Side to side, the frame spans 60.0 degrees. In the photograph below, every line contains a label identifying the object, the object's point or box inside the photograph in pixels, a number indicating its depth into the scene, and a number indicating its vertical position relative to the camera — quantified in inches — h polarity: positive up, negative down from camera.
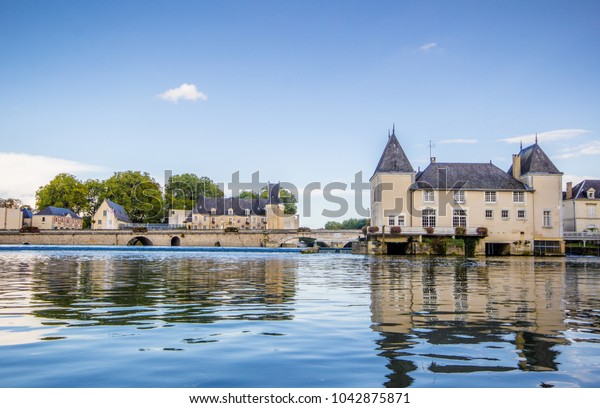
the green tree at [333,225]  6172.2 +77.5
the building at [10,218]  3782.0 +95.5
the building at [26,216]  3983.8 +111.4
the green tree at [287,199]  4463.6 +280.9
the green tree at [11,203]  4362.7 +243.3
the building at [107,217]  3708.2 +100.7
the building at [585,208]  2475.4 +113.0
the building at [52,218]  3705.7 +92.1
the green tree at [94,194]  4192.9 +303.7
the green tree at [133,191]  4025.6 +309.8
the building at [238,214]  4153.5 +137.9
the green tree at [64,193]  4074.8 +298.0
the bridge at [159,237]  3051.2 -36.2
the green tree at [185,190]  4328.2 +350.5
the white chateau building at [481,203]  2118.6 +118.7
